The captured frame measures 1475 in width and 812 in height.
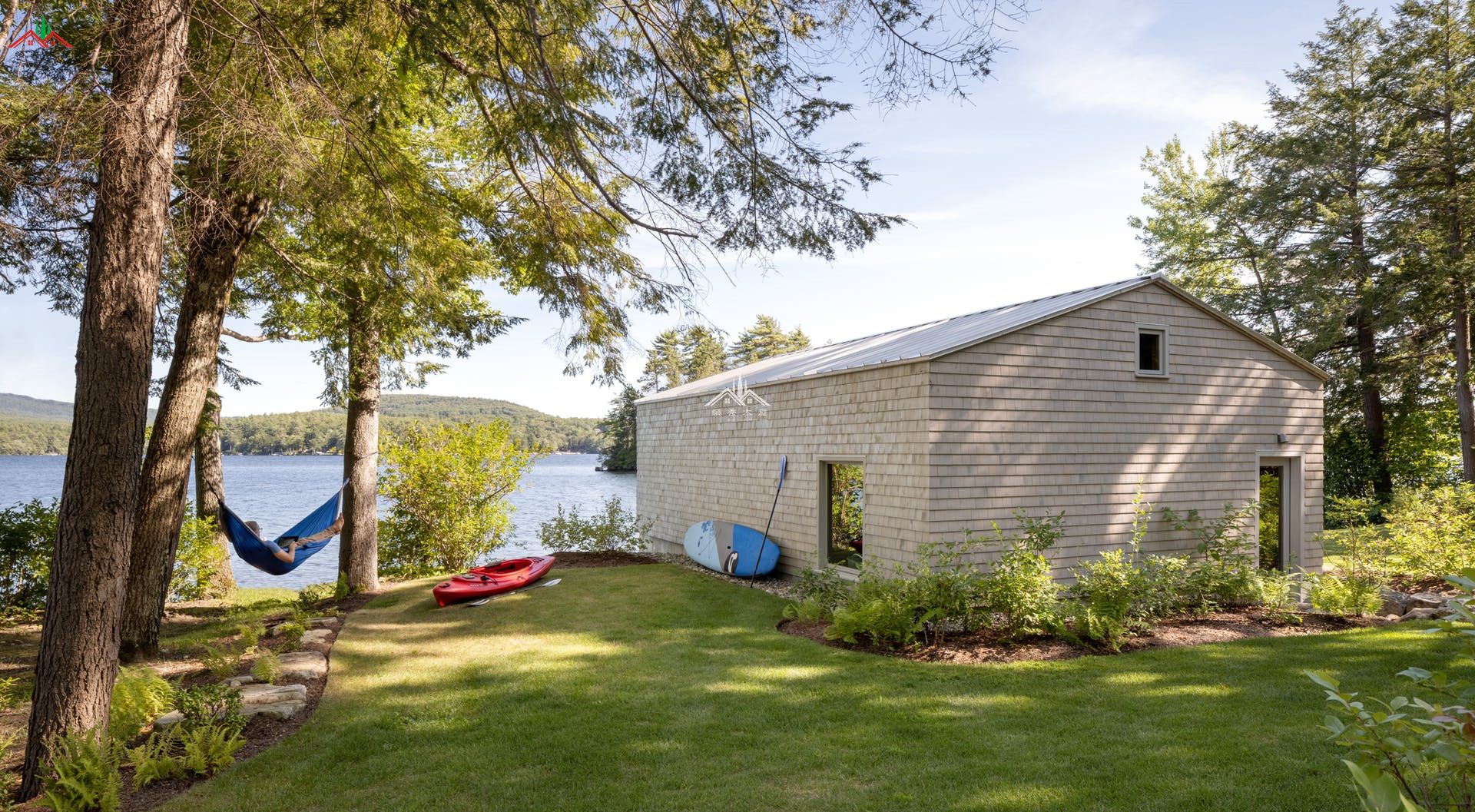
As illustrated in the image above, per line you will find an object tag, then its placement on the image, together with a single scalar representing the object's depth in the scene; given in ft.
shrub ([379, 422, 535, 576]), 37.60
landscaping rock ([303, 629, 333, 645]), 23.30
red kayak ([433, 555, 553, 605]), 28.94
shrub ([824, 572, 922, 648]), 21.65
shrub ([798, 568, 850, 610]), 25.09
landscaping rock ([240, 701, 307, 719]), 16.47
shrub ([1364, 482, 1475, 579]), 30.60
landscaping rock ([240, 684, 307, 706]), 17.07
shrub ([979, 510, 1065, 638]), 21.65
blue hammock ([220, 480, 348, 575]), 26.73
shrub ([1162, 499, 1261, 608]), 25.61
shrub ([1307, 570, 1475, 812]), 5.86
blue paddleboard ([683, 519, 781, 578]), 33.68
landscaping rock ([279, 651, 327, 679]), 19.57
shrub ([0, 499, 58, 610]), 28.78
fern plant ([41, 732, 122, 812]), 11.98
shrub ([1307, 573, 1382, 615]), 25.25
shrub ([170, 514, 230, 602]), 32.04
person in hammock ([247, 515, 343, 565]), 27.17
